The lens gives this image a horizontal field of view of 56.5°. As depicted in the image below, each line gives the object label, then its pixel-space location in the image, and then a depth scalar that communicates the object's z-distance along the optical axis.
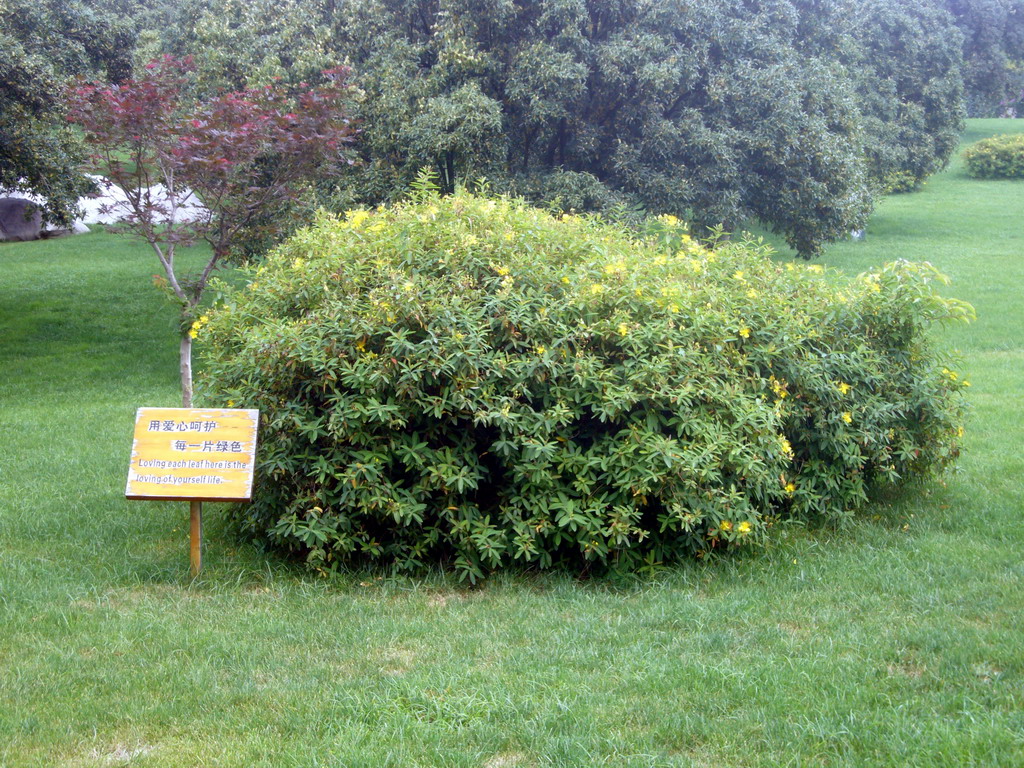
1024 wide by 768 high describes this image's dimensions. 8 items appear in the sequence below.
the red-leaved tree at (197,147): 8.73
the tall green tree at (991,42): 46.50
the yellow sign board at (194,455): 5.26
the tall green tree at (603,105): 14.04
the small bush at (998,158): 39.16
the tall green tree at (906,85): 25.91
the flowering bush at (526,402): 5.33
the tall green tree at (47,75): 12.59
